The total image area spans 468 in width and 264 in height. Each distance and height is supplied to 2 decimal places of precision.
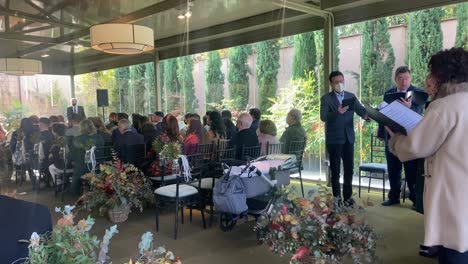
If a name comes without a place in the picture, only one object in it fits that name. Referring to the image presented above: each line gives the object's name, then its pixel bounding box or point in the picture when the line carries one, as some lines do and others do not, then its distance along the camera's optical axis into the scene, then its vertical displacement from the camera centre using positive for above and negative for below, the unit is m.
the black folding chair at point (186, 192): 3.50 -0.79
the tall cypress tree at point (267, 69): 6.09 +0.72
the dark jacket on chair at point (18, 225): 1.34 -0.43
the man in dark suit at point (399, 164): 3.64 -0.61
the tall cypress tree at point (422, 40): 4.67 +0.93
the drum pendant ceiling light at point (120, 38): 4.84 +1.04
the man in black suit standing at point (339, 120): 3.93 -0.11
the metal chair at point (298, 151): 4.22 -0.48
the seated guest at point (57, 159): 4.50 -0.57
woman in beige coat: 1.69 -0.23
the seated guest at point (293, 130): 4.38 -0.25
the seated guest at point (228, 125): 4.64 -0.18
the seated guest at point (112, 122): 5.04 -0.13
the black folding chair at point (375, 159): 4.74 -0.71
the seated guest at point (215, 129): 4.58 -0.23
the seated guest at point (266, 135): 4.19 -0.29
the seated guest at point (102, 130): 4.57 -0.23
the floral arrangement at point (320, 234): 2.27 -0.81
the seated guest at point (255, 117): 4.39 -0.08
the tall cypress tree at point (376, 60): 5.13 +0.73
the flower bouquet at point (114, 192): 3.76 -0.84
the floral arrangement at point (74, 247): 1.22 -0.47
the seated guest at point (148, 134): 4.64 -0.28
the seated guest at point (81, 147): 4.31 -0.41
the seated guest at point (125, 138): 4.39 -0.32
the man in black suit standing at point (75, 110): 4.86 +0.05
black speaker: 5.24 +0.24
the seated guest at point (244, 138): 4.14 -0.31
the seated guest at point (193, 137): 4.22 -0.31
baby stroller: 3.10 -0.69
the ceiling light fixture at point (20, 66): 4.37 +0.61
